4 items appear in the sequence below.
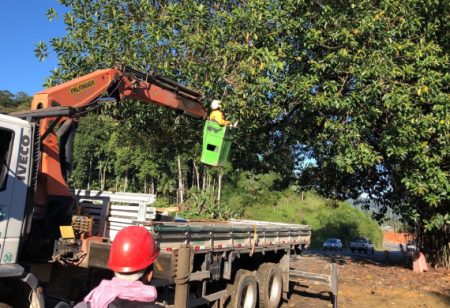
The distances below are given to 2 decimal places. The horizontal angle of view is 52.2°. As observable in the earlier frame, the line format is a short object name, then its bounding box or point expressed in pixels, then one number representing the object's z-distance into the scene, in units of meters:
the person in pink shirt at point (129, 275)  2.11
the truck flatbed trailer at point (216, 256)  5.16
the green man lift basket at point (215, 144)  7.85
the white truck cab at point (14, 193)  4.79
